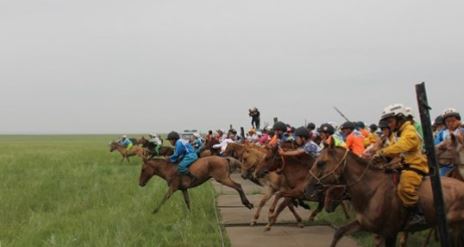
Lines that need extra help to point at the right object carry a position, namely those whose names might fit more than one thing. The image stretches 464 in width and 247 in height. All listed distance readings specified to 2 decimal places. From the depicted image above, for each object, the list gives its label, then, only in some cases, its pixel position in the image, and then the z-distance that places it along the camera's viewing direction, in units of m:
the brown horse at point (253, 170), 10.98
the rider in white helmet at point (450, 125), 7.94
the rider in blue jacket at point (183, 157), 13.12
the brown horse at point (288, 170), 10.44
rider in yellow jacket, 6.74
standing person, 27.61
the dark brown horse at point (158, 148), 21.44
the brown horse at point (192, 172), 13.05
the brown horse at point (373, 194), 6.59
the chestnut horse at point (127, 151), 31.87
